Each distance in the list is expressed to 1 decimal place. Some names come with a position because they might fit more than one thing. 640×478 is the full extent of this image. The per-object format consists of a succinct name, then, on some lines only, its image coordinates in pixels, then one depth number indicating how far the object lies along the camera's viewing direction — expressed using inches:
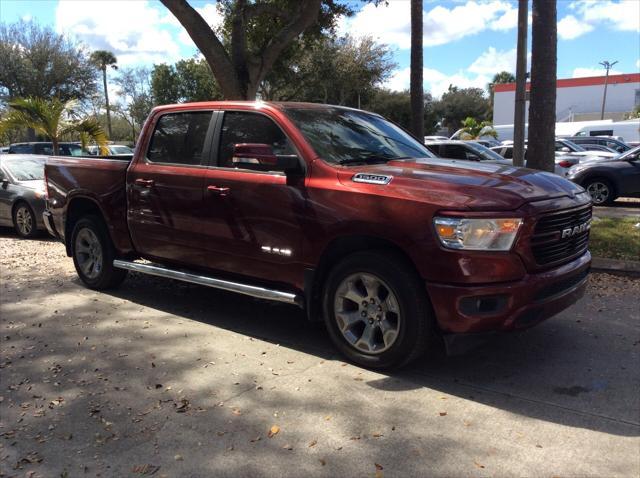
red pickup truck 144.8
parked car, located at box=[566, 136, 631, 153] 883.4
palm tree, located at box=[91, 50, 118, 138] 2141.7
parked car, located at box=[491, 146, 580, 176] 569.0
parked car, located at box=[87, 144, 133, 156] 917.6
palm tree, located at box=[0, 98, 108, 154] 555.5
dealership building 2573.8
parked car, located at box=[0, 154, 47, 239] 402.3
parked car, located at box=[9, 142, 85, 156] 780.3
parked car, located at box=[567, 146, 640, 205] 502.0
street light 2431.8
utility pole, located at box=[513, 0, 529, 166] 444.8
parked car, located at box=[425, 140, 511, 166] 524.1
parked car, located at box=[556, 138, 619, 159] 667.4
